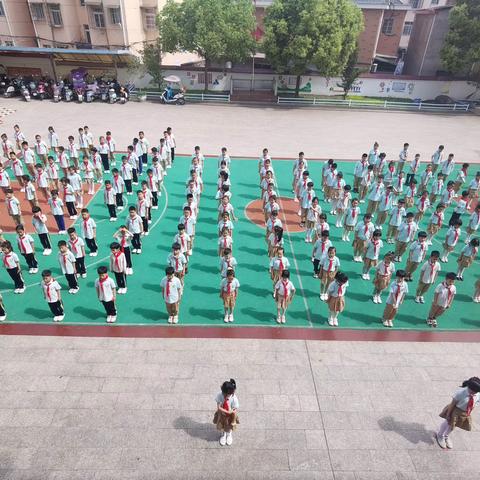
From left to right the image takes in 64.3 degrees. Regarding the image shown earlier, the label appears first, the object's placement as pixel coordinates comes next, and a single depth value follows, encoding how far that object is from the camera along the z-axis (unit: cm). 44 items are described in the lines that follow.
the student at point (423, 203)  1299
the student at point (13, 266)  916
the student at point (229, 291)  875
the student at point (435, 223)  1218
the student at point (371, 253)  1039
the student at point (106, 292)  845
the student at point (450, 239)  1119
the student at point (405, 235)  1116
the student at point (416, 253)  1034
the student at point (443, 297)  882
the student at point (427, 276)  946
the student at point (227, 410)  615
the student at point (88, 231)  1049
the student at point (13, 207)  1156
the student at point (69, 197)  1267
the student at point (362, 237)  1116
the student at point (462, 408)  624
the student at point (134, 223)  1080
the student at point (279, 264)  970
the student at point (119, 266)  935
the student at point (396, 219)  1193
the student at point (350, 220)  1190
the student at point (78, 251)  965
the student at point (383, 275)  966
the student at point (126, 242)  1036
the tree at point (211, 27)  2858
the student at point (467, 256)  1059
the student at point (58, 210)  1141
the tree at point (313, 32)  2755
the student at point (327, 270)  973
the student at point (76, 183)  1324
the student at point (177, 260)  948
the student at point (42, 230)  1069
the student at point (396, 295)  883
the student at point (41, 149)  1602
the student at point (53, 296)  846
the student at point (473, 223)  1205
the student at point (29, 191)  1270
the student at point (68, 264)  914
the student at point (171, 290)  861
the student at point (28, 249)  986
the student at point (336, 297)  870
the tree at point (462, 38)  2914
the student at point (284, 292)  887
